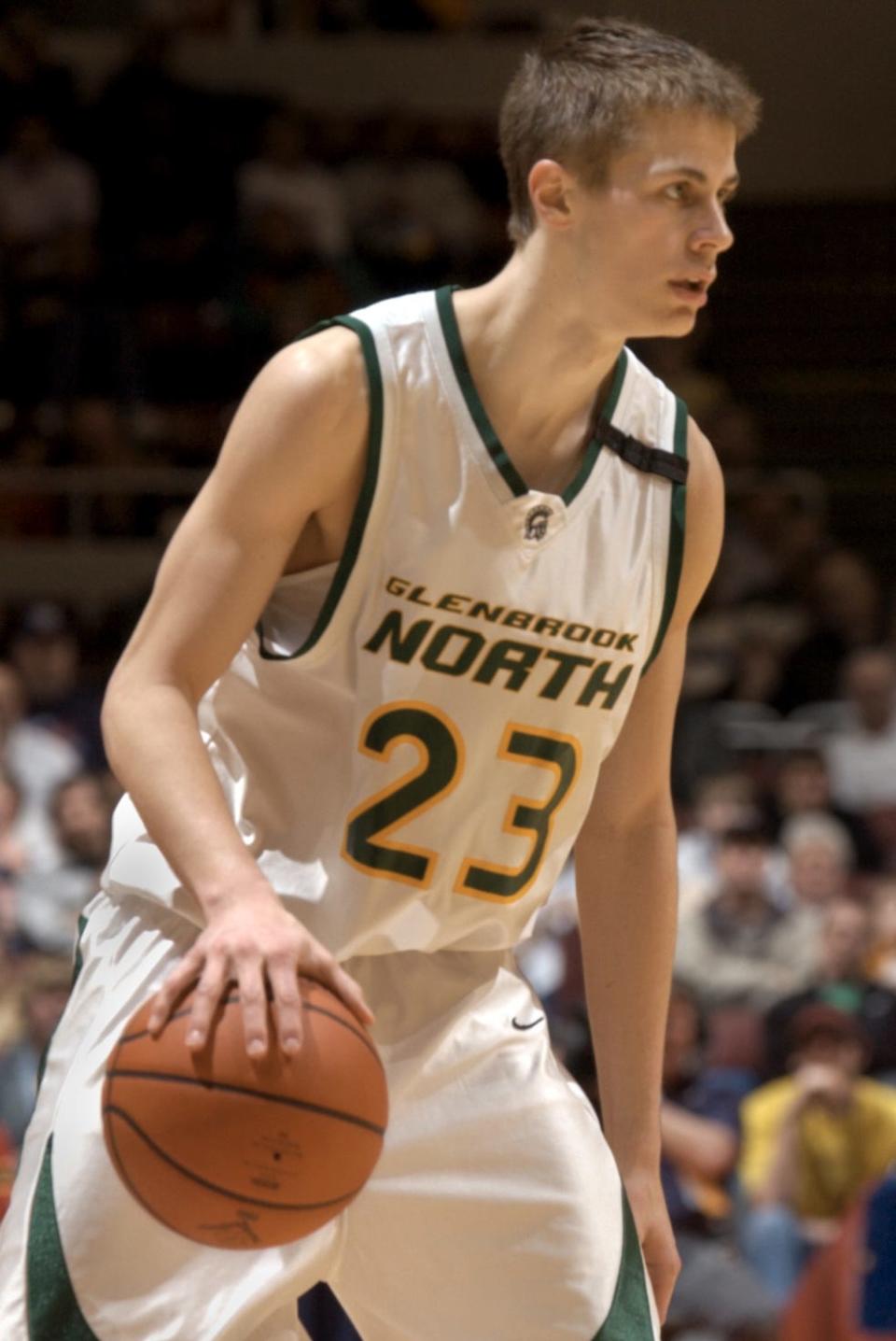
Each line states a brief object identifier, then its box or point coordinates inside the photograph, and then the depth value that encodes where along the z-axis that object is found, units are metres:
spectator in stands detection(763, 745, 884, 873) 17.02
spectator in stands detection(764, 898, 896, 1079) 13.21
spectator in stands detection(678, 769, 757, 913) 15.73
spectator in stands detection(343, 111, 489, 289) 23.55
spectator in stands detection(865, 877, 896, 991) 14.32
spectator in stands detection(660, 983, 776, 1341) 10.83
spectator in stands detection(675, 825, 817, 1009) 14.83
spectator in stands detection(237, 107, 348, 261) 23.10
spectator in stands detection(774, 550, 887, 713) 19.64
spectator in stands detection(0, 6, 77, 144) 23.84
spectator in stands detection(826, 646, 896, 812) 18.31
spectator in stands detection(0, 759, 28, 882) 15.43
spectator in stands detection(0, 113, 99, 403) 21.59
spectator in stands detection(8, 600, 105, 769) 17.71
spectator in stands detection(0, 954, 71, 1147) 12.24
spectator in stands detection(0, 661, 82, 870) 16.63
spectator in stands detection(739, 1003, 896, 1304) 12.00
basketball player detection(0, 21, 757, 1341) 5.04
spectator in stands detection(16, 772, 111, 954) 14.95
